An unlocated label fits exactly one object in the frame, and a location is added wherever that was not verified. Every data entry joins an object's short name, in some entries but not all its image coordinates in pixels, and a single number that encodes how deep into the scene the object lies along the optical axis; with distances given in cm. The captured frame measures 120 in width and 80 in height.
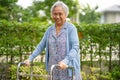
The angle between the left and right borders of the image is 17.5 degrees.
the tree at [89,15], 2696
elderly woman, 489
